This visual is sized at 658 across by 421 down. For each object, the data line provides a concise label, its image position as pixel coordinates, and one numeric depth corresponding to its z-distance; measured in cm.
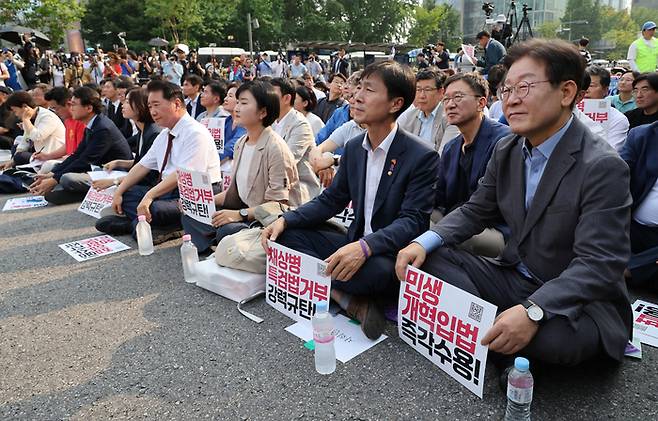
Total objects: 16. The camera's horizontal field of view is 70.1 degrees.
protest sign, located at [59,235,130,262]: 406
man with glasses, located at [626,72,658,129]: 443
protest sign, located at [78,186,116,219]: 515
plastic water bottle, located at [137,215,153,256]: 399
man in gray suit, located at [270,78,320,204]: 418
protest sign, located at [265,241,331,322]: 260
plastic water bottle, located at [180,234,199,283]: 346
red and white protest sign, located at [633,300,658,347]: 247
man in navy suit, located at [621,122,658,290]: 301
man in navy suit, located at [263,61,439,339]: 253
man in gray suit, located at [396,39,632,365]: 181
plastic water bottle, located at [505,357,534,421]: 176
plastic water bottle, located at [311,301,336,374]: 224
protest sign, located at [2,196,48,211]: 576
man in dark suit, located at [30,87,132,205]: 566
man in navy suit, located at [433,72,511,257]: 316
